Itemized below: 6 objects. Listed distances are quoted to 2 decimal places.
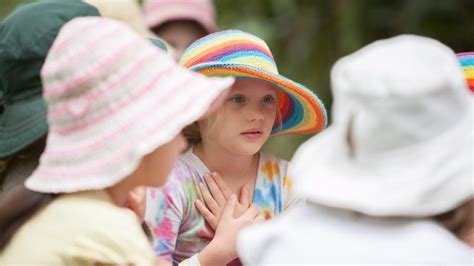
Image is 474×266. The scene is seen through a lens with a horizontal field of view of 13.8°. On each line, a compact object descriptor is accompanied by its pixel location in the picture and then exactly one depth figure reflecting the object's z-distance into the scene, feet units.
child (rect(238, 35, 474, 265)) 8.85
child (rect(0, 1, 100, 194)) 9.59
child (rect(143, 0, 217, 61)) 14.32
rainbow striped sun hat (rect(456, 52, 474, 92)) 10.97
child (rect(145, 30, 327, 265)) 10.54
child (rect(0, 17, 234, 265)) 9.27
